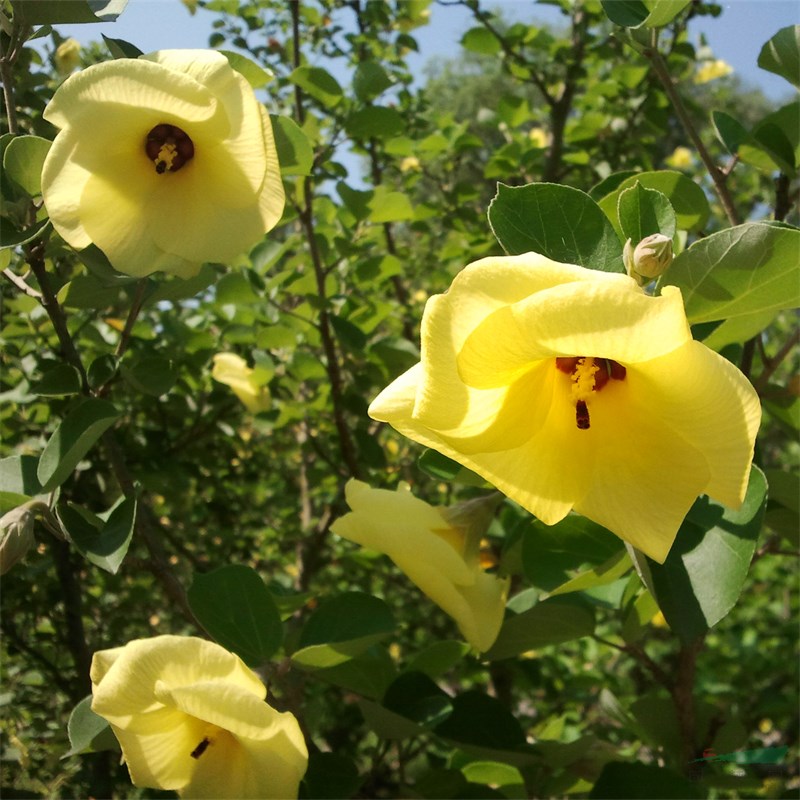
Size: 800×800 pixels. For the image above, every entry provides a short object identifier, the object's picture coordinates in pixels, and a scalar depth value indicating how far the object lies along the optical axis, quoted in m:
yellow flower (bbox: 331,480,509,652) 0.28
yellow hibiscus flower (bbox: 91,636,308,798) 0.25
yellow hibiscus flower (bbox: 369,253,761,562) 0.20
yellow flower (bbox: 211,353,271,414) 0.49
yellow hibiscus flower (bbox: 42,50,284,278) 0.27
